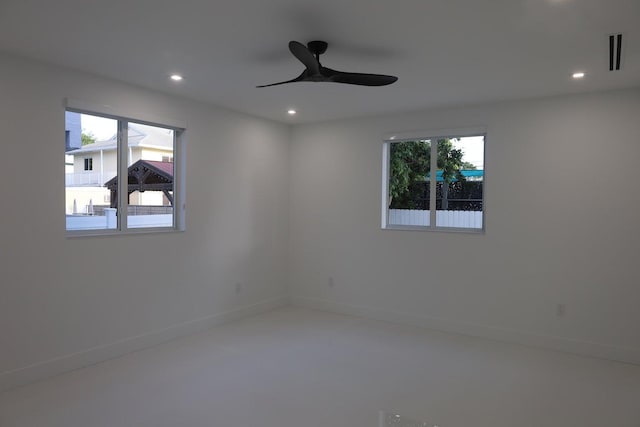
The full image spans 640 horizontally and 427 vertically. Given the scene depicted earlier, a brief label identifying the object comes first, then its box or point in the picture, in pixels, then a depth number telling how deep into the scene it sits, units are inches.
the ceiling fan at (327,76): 106.0
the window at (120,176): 140.0
